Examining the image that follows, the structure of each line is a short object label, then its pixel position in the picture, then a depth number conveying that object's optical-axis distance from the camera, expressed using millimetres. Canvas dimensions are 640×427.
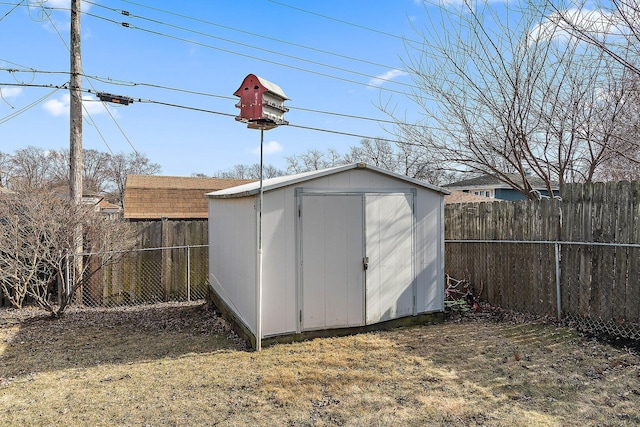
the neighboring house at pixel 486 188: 28542
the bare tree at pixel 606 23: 3746
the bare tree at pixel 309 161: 33619
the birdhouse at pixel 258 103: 4395
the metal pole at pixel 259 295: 4395
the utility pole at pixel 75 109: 7094
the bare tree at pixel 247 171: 42138
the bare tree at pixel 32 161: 31328
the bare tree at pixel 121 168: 40750
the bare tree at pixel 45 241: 5836
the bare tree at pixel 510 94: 5930
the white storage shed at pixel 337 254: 4594
